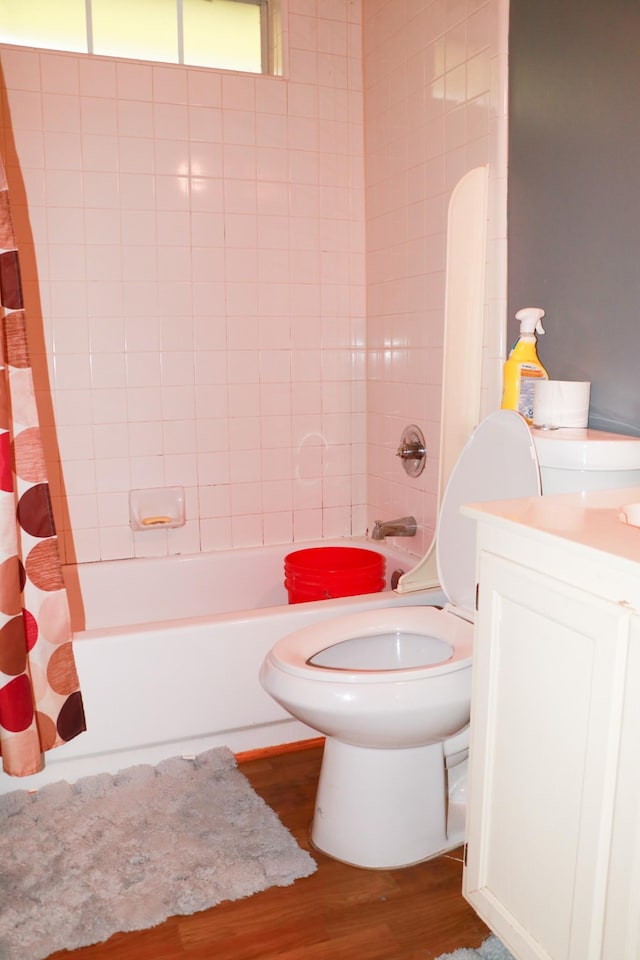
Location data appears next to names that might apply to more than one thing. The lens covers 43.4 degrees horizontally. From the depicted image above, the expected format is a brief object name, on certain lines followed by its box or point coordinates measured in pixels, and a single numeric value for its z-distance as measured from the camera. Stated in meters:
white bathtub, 1.98
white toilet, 1.57
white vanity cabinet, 1.01
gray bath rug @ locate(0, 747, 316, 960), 1.55
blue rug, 1.44
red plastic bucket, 2.40
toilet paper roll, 1.66
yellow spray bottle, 1.78
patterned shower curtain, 1.73
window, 2.49
